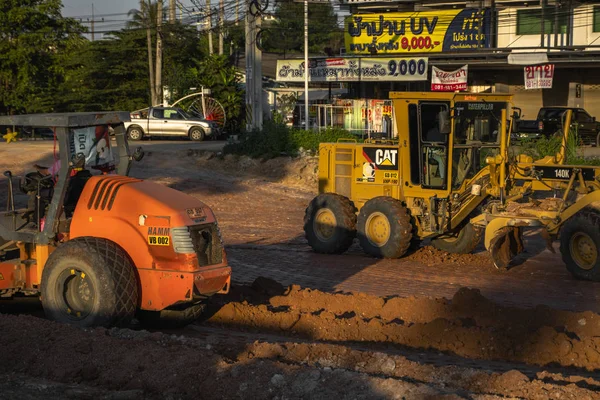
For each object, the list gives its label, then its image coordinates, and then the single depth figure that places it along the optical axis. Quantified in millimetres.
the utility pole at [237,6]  38419
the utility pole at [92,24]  59725
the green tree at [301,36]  71125
